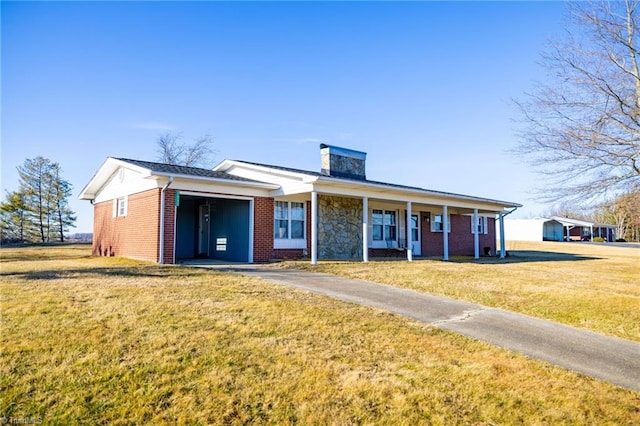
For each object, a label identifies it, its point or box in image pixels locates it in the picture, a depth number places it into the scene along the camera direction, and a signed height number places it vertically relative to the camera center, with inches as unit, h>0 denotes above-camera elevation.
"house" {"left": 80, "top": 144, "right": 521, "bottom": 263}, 489.4 +43.1
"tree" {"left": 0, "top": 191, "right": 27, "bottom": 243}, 1342.3 +74.9
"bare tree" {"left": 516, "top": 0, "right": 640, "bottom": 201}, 381.1 +134.7
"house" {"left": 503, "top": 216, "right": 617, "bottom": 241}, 2059.5 +63.0
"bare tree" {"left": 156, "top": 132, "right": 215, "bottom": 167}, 1488.7 +342.2
